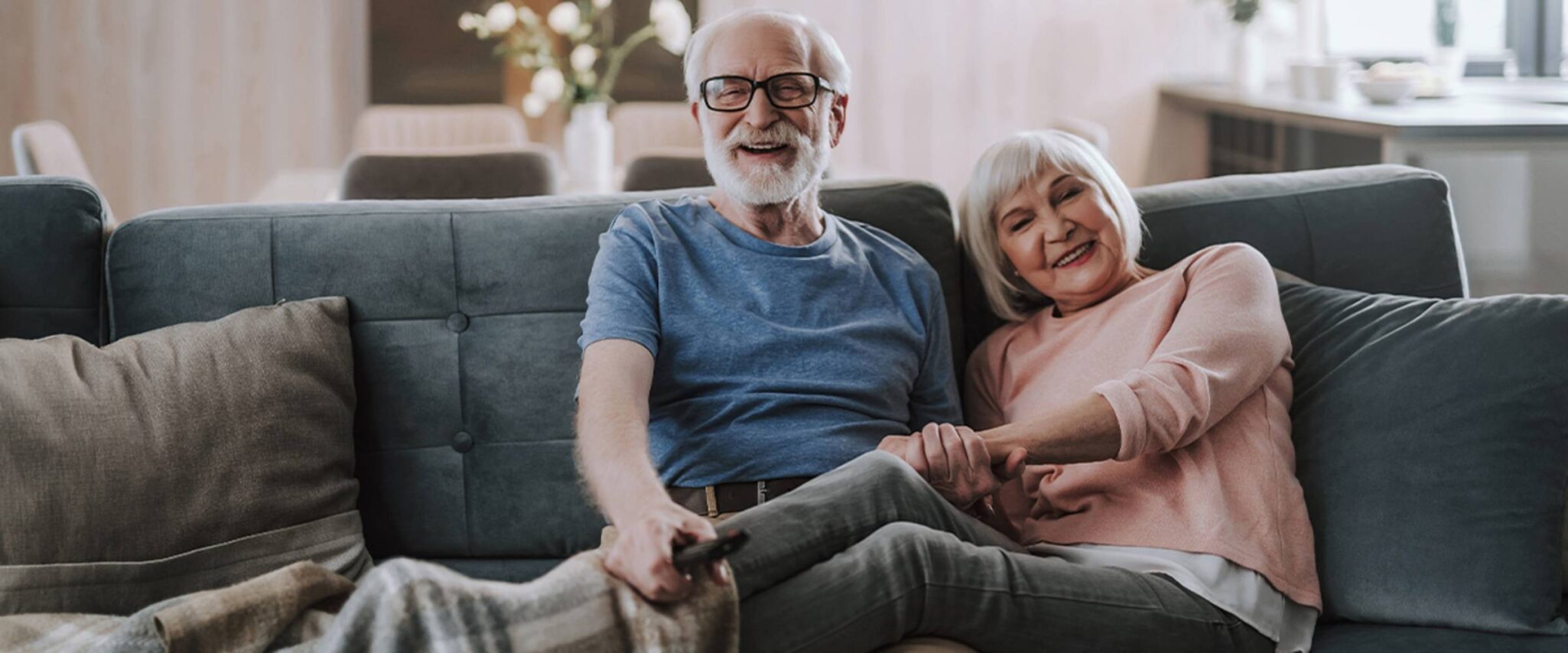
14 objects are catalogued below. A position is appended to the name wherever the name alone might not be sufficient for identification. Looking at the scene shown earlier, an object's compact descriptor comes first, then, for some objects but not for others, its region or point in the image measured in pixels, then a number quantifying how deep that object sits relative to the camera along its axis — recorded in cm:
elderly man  172
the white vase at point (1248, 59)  468
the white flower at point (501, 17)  338
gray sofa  180
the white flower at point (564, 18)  336
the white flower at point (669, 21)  342
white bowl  369
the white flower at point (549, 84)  339
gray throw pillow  161
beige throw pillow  154
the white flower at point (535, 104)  350
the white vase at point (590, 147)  346
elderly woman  142
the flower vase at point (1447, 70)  398
